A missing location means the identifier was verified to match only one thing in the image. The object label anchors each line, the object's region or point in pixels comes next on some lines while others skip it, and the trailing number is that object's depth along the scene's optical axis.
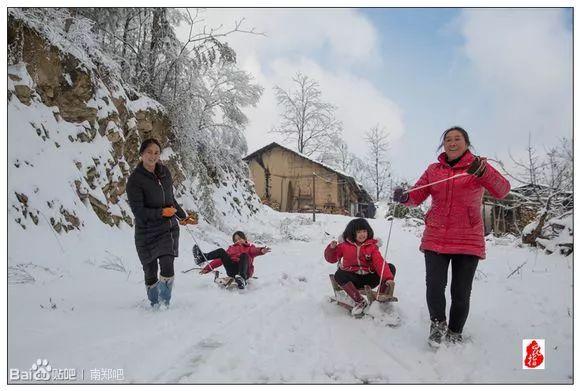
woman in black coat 3.48
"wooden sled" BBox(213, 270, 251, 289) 4.72
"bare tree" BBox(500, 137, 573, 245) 7.55
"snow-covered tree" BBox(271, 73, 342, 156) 27.05
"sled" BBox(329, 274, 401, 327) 3.41
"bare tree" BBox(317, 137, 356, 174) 27.89
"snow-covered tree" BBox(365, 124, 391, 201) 35.38
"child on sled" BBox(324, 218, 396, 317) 3.95
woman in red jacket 2.84
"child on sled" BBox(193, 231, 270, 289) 4.91
